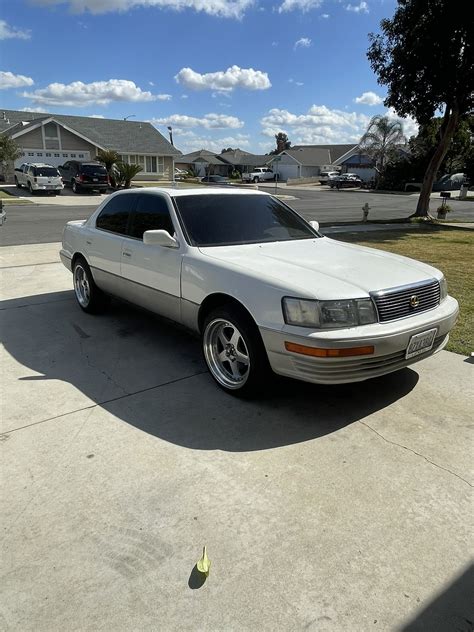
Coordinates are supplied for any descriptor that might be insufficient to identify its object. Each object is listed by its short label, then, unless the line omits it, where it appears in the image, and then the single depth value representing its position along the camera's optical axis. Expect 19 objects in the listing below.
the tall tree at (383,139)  55.47
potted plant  19.58
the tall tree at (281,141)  118.50
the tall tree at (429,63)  14.63
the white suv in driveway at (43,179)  29.33
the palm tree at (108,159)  36.22
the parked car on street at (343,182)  55.81
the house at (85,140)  37.94
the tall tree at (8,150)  31.52
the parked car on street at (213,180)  52.51
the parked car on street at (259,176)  63.00
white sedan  3.17
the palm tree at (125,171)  32.12
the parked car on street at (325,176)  58.30
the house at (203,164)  81.38
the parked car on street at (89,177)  30.86
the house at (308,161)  73.19
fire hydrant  17.84
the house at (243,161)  81.88
